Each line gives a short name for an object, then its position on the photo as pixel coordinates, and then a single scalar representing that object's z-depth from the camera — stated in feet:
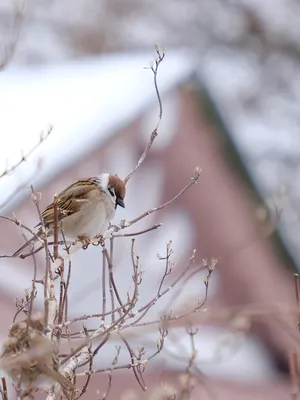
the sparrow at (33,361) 16.87
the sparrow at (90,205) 31.37
